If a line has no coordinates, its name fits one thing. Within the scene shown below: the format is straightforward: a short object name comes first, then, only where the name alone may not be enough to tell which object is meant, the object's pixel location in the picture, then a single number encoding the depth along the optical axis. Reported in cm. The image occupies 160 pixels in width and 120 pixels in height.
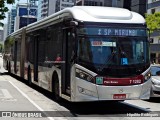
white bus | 1085
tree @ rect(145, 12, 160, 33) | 5138
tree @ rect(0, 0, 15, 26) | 3006
